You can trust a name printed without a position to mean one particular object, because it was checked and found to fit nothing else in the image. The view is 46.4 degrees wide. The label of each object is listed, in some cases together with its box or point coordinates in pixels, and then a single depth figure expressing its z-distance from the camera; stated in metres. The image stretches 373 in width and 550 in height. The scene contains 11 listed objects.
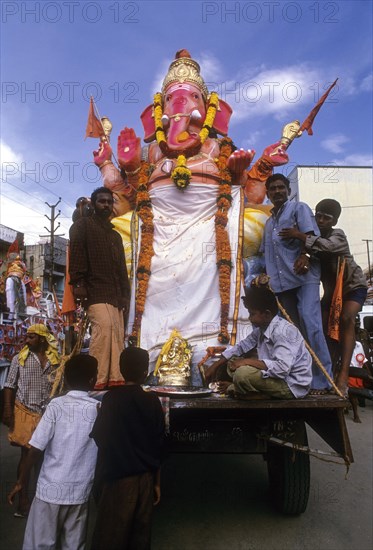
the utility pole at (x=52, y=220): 24.44
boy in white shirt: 2.11
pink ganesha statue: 4.62
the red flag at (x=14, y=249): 10.32
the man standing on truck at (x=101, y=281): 3.50
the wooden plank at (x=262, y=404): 2.53
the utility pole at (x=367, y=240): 28.65
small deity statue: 3.89
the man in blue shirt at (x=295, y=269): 3.37
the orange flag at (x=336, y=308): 3.48
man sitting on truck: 2.62
